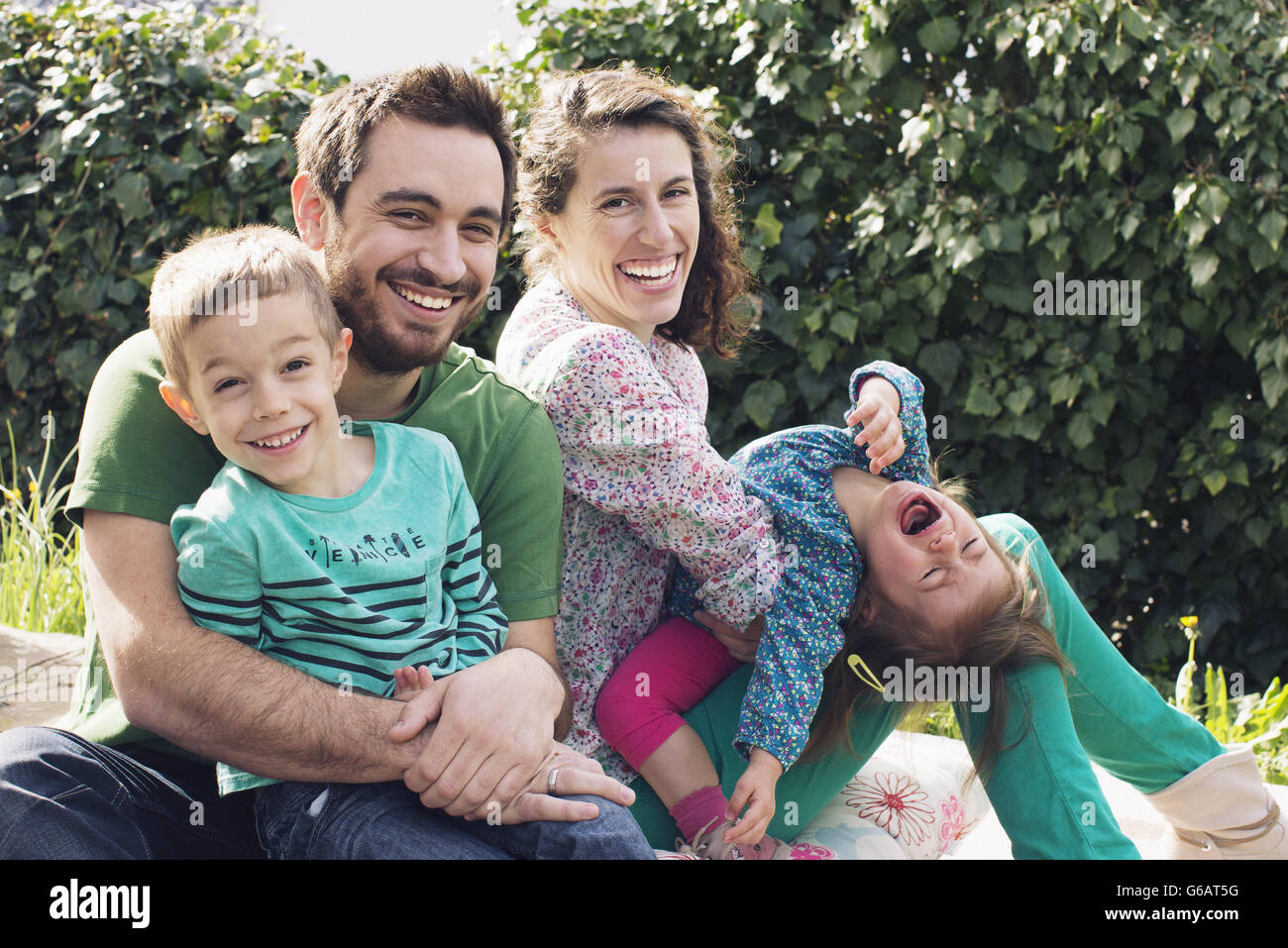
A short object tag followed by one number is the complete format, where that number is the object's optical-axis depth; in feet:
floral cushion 7.66
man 5.77
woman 6.98
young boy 5.70
